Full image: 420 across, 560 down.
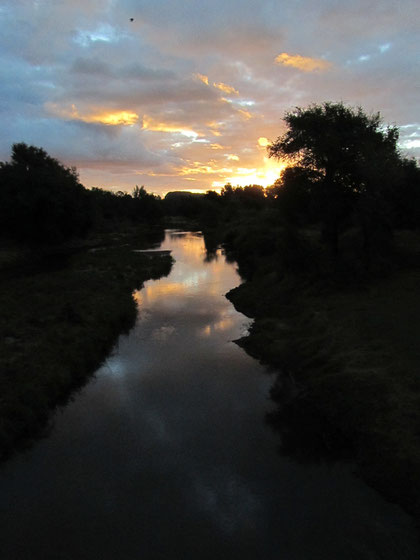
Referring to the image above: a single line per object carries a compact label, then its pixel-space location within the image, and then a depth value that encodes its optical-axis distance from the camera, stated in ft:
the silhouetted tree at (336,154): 99.50
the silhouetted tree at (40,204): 220.02
